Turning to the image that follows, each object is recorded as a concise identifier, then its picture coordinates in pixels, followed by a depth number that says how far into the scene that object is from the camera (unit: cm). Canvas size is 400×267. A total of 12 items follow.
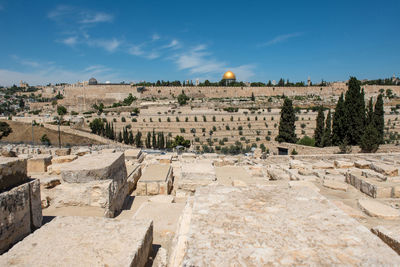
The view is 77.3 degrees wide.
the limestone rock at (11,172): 218
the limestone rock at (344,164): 724
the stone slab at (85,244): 170
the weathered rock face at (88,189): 311
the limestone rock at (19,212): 199
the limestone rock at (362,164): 692
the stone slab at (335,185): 480
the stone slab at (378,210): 326
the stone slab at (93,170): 321
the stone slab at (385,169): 584
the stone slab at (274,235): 149
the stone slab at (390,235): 215
